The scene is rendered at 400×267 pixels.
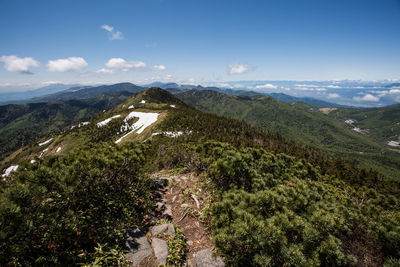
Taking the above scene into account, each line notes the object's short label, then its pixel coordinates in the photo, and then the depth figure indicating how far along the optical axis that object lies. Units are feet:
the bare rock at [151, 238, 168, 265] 24.13
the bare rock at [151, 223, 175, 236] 29.36
